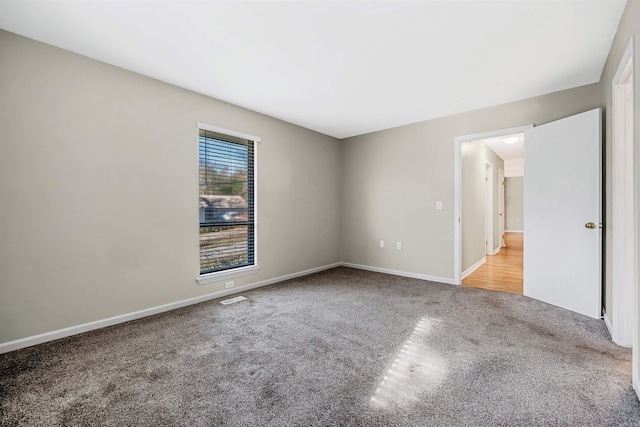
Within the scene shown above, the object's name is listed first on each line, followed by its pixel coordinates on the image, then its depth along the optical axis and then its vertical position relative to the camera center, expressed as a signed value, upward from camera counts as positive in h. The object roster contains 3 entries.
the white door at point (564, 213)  2.80 +0.00
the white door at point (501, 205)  7.55 +0.22
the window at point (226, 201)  3.44 +0.17
